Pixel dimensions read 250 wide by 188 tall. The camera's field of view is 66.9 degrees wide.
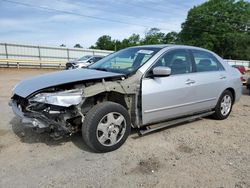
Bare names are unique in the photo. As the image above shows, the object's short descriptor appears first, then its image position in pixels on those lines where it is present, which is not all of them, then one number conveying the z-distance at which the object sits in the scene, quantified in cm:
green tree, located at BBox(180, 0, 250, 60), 4260
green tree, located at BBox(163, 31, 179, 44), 5245
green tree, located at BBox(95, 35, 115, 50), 5964
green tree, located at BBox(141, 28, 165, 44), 5248
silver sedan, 261
